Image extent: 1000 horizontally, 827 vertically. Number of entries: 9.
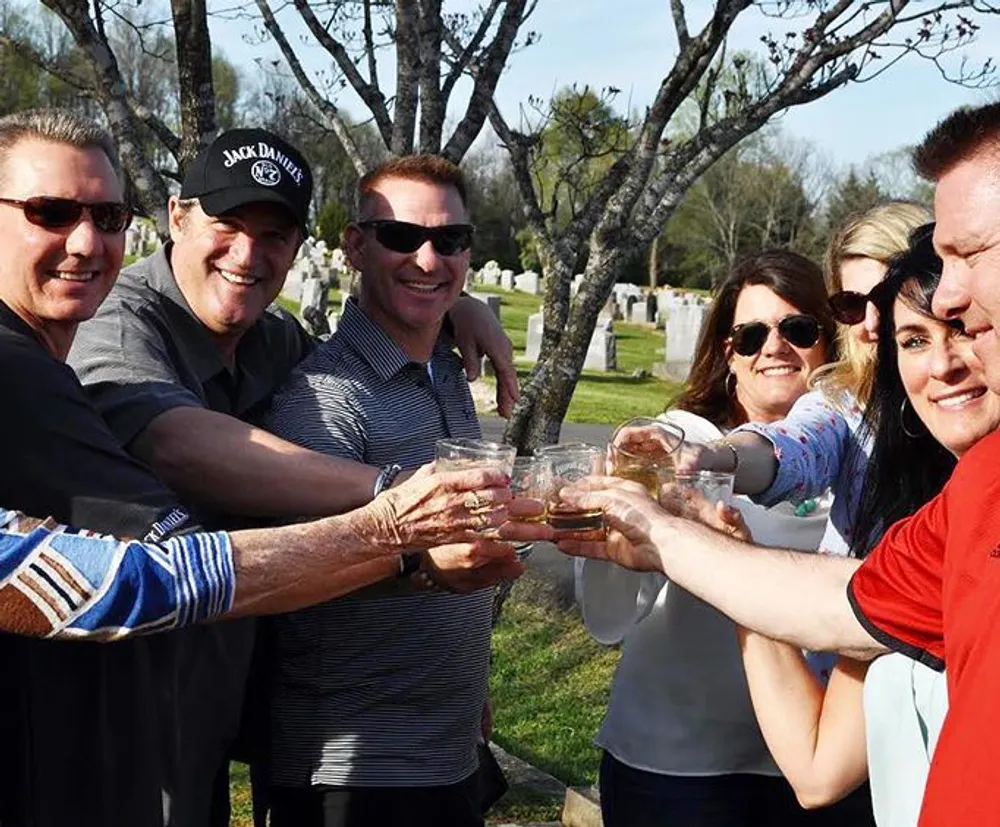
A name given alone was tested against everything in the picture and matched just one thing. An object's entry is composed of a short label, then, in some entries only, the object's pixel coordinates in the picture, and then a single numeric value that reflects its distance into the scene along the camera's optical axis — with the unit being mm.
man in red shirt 1808
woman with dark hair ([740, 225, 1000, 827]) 2209
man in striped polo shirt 3154
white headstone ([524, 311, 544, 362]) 22375
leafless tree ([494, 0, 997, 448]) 6043
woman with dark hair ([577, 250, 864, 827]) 3174
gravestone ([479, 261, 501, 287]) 47500
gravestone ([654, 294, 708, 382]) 24922
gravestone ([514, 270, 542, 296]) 46188
